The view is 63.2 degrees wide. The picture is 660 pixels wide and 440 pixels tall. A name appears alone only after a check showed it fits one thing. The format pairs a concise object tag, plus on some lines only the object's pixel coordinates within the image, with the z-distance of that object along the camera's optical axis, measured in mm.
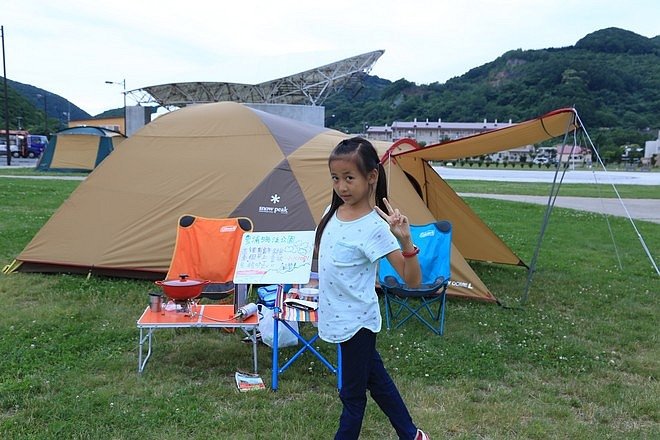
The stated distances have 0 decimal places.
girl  2254
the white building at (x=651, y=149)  62416
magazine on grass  3395
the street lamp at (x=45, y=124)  62300
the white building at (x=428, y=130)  91250
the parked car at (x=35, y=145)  40938
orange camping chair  4902
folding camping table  3568
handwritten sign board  3474
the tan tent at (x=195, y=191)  5547
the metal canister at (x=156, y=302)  3754
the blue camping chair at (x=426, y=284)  4574
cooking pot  3743
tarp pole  4621
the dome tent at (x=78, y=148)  23391
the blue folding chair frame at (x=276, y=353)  3395
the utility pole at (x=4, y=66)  29750
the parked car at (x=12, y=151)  40356
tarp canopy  5398
